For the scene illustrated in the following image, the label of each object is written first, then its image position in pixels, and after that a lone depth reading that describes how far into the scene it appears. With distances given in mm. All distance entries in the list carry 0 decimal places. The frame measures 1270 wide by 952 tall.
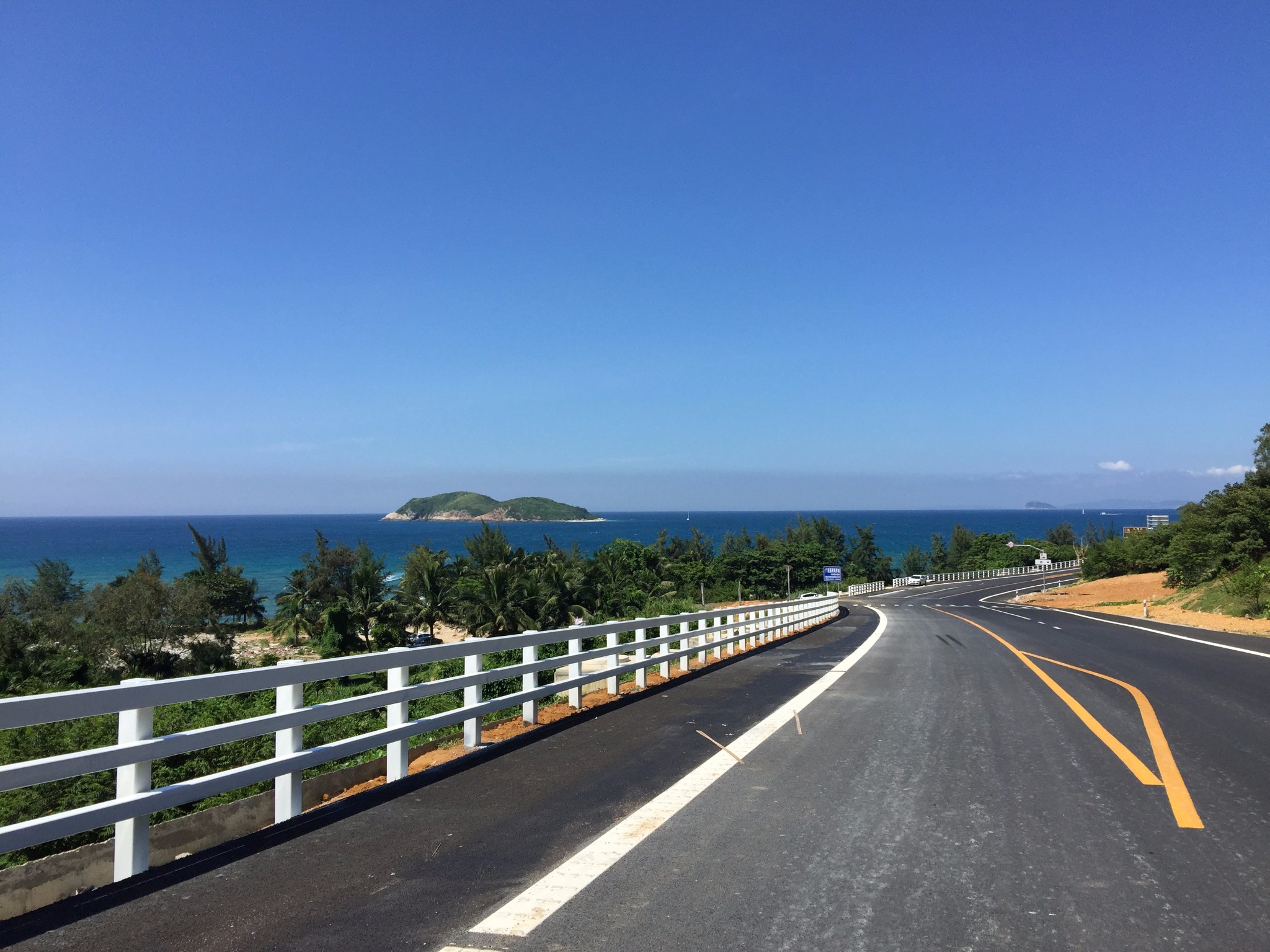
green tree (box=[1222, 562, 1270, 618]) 30547
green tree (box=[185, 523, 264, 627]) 79375
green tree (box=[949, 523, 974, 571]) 169875
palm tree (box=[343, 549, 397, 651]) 65375
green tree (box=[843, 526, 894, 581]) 166000
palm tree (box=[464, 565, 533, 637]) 55906
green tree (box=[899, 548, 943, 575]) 175000
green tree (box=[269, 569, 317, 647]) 74375
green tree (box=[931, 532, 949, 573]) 179000
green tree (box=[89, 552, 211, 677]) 53688
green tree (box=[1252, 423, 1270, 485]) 62000
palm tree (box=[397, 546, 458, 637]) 66000
